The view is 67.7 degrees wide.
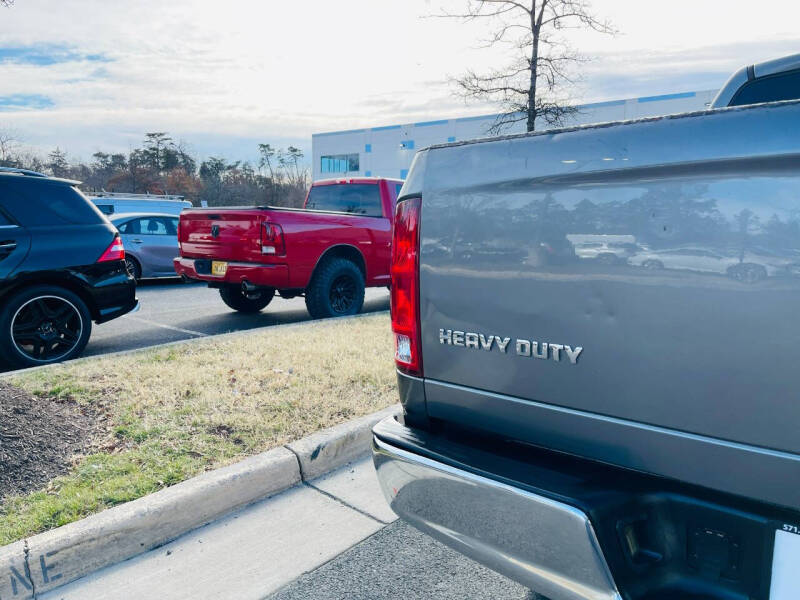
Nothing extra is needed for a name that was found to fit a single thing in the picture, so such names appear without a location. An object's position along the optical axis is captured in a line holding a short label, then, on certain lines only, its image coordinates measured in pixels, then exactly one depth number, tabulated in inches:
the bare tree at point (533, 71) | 581.3
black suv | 203.6
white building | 1466.5
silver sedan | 458.6
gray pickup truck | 52.2
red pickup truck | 272.7
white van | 634.2
